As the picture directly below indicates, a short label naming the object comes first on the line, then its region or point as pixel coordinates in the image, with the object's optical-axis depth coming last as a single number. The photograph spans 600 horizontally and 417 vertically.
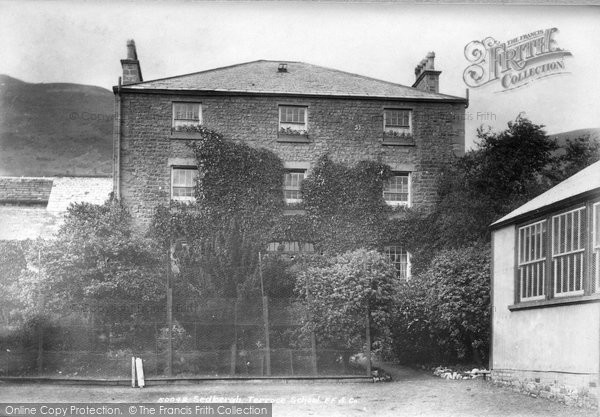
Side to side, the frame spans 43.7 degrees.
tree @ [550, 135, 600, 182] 10.05
